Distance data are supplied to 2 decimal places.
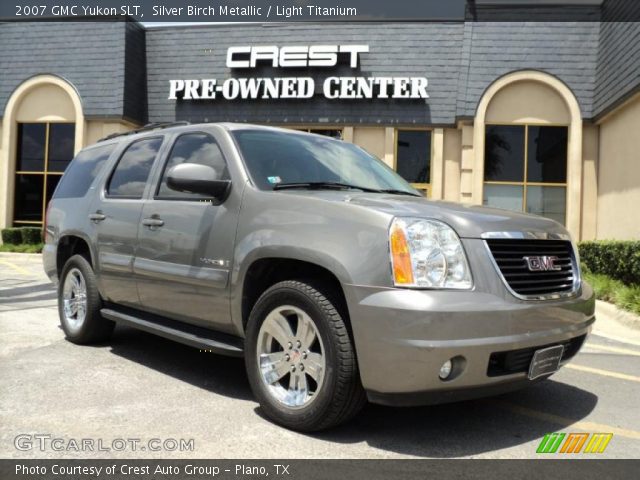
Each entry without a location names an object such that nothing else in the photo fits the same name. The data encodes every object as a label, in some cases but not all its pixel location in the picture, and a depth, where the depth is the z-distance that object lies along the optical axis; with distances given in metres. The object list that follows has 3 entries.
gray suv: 2.94
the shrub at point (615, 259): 9.16
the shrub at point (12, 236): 18.27
